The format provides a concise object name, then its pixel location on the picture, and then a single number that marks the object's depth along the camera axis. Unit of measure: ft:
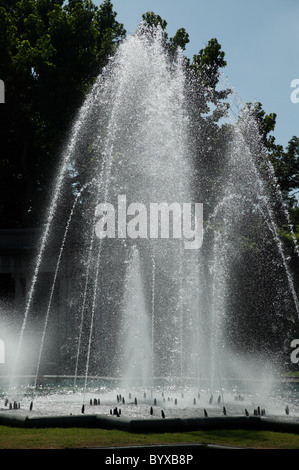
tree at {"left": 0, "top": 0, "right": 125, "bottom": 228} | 116.06
